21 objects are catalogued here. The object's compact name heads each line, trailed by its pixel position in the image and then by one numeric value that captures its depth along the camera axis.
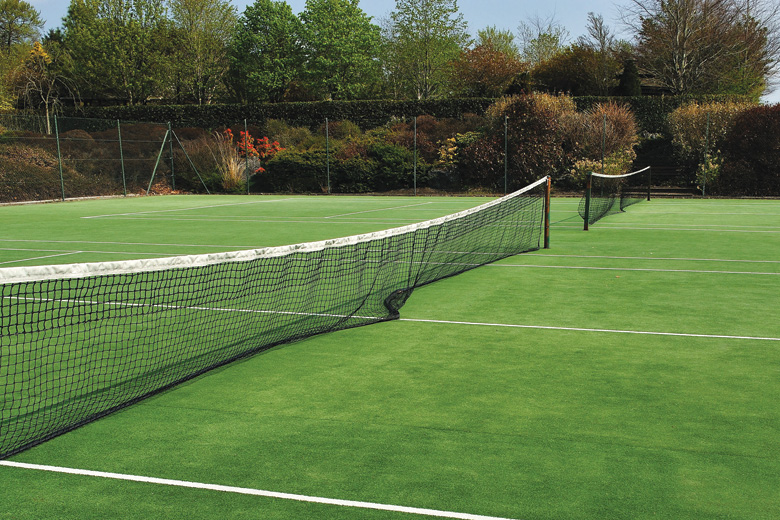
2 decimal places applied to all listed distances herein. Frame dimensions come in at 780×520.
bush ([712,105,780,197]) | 25.30
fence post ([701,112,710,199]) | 25.92
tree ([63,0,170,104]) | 48.53
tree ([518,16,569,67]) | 55.31
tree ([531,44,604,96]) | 40.75
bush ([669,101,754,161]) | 26.92
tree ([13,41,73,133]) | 37.78
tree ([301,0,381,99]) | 49.59
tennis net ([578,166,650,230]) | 18.03
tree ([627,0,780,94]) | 37.97
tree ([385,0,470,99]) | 49.00
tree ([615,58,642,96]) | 37.25
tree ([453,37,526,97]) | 43.41
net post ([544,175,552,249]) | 12.03
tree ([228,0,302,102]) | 49.66
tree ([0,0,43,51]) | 61.06
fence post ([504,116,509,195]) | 26.85
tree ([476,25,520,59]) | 54.65
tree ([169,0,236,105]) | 50.56
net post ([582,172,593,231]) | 14.27
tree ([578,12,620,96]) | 40.62
